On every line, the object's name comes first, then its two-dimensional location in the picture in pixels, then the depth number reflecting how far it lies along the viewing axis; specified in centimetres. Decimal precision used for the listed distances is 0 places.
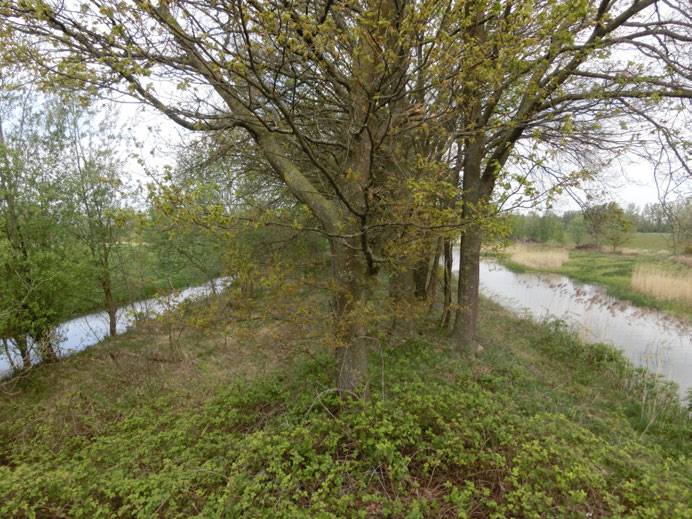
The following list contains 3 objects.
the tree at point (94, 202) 895
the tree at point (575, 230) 2389
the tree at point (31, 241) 718
